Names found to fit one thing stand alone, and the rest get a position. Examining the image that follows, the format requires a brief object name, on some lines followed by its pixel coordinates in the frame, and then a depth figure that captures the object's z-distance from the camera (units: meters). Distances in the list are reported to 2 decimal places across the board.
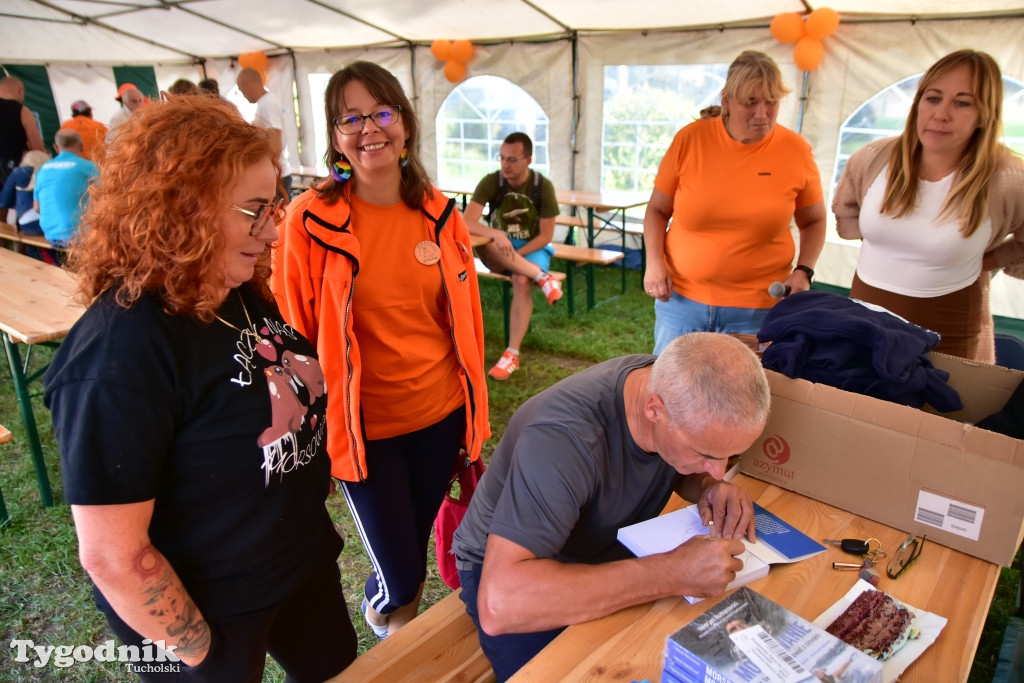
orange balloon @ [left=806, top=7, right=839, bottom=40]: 5.27
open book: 1.30
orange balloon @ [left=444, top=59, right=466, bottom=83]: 7.86
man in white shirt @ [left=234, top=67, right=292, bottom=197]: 6.32
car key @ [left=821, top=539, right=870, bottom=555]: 1.40
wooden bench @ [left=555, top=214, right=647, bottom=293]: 6.91
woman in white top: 2.07
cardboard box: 1.37
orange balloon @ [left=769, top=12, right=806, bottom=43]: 5.47
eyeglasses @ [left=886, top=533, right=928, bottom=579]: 1.36
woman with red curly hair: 0.96
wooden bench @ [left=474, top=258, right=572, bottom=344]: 5.46
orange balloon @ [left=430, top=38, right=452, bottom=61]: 7.73
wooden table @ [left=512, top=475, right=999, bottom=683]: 1.09
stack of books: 0.96
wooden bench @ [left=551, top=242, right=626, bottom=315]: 5.79
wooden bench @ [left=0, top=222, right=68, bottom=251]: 5.10
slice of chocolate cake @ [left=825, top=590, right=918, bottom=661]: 1.12
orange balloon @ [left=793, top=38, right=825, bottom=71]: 5.50
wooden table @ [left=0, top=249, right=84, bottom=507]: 2.63
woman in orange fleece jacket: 1.75
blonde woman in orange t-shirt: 2.46
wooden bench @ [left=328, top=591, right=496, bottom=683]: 1.58
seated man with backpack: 4.85
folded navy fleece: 1.65
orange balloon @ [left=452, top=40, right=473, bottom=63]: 7.66
